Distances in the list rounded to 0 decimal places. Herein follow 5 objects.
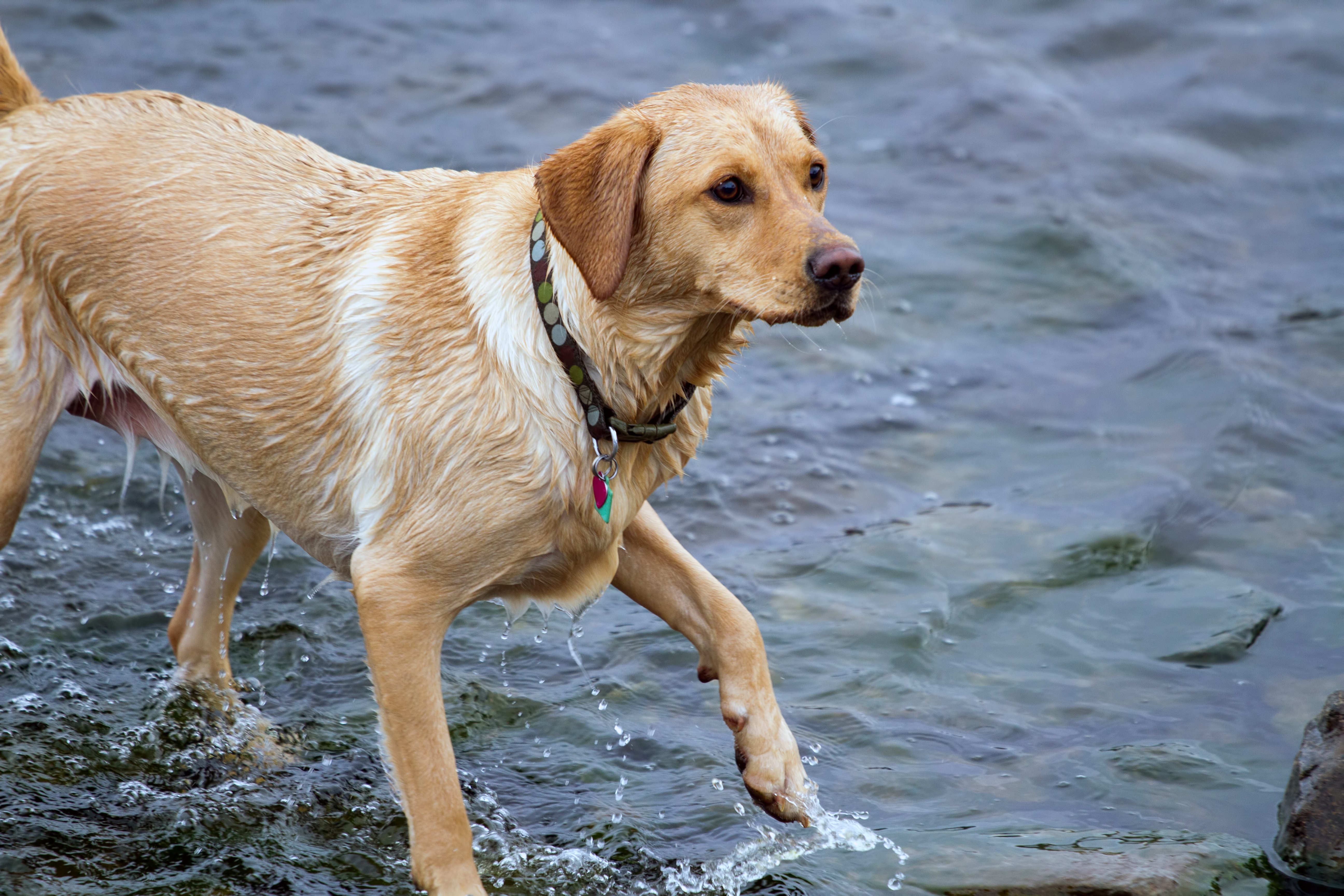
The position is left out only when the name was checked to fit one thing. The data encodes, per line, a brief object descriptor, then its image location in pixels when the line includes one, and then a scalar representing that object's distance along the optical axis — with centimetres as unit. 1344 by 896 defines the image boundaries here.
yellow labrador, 722
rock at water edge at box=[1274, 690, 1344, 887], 839
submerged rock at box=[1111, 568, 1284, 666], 1123
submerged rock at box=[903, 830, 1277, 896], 827
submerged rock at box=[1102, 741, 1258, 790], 966
